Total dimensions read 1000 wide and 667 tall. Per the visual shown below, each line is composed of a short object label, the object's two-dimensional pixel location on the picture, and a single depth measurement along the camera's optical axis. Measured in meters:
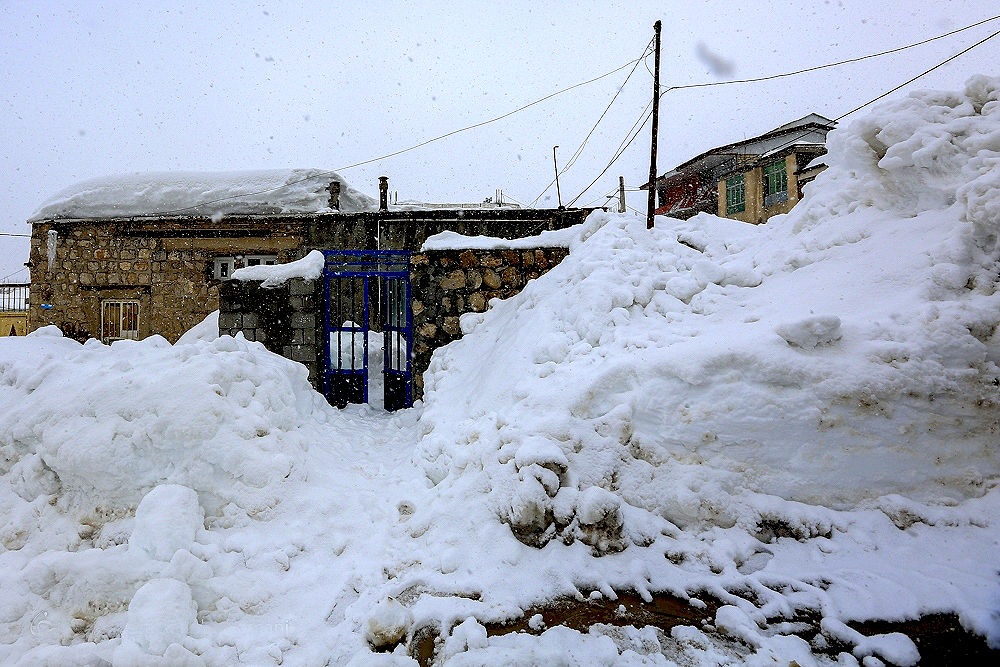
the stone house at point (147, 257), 13.05
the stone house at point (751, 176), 19.58
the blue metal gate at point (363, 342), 6.93
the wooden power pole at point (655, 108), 10.21
